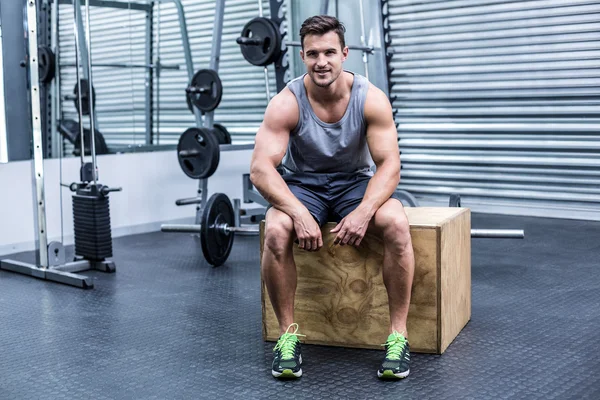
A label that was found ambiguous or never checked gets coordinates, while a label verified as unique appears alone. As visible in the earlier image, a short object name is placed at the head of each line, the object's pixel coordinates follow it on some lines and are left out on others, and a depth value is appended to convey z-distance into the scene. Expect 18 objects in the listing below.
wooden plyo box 2.49
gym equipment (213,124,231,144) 5.32
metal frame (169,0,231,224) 4.96
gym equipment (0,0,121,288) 3.71
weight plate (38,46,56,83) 4.70
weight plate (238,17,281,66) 4.61
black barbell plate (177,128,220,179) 4.64
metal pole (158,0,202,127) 5.45
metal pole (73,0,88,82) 4.82
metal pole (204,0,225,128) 5.01
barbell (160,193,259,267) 3.93
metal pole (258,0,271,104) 4.87
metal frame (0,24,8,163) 4.55
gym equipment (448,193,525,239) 3.64
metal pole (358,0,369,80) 5.37
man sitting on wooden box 2.41
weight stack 3.95
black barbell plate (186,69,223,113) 4.80
